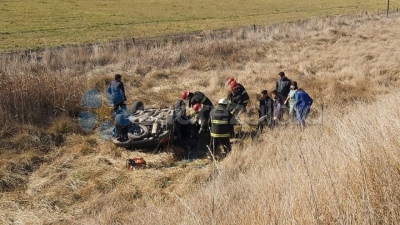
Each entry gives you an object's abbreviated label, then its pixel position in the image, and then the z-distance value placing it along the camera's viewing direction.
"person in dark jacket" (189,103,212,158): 8.76
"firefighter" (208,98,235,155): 7.98
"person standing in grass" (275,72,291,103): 10.43
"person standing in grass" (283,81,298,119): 9.51
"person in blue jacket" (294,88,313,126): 9.09
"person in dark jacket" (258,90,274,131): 9.34
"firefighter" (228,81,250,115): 9.72
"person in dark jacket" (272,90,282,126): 9.29
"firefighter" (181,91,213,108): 9.34
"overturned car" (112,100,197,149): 8.29
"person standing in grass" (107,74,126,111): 10.06
